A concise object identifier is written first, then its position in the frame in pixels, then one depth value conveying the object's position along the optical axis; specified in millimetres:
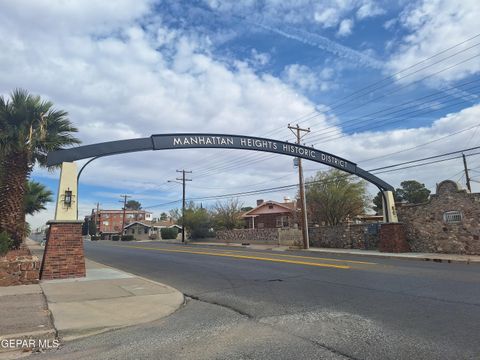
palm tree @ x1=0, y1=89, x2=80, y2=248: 16219
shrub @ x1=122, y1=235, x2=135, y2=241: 76312
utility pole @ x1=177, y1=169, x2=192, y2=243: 52425
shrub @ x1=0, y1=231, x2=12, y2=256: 15014
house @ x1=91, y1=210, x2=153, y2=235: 123562
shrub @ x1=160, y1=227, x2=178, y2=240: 70125
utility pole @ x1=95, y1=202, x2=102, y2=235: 120250
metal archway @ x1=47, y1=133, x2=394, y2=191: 13977
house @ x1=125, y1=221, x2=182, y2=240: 88188
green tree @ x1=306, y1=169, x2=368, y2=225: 41594
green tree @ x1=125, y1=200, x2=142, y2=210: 154412
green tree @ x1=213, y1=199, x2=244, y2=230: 53188
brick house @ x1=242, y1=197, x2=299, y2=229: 55594
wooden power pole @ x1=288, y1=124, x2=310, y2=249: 30734
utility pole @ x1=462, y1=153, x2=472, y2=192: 38091
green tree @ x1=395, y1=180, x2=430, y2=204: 64812
